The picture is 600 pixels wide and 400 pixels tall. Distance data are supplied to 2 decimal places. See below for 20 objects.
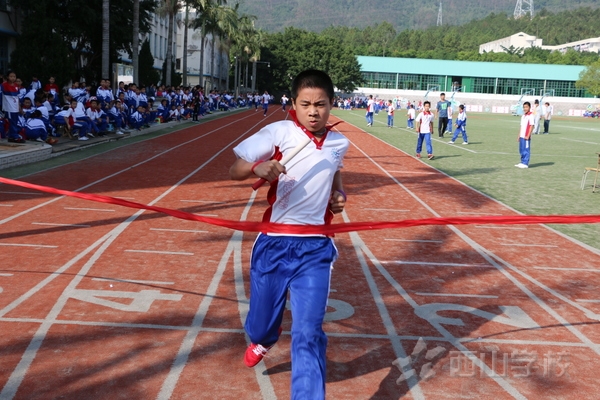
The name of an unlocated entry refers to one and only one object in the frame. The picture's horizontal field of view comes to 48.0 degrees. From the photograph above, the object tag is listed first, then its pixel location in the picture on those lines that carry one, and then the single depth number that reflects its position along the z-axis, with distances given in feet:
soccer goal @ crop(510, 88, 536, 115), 278.26
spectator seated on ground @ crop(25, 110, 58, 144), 59.67
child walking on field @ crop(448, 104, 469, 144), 87.54
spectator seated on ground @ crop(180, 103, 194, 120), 123.54
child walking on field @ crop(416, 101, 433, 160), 64.80
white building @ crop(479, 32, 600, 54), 623.77
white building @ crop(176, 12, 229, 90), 294.46
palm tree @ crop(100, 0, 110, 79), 92.48
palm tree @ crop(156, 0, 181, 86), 144.25
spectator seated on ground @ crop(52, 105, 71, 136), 68.18
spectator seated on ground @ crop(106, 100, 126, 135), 78.51
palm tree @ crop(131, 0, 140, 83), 106.11
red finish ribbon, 12.53
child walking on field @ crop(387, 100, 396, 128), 129.53
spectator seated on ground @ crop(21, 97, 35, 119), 60.13
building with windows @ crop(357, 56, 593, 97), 358.02
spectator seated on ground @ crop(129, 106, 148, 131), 86.74
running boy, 12.07
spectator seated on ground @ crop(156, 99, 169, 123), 107.24
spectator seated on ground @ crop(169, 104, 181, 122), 115.24
